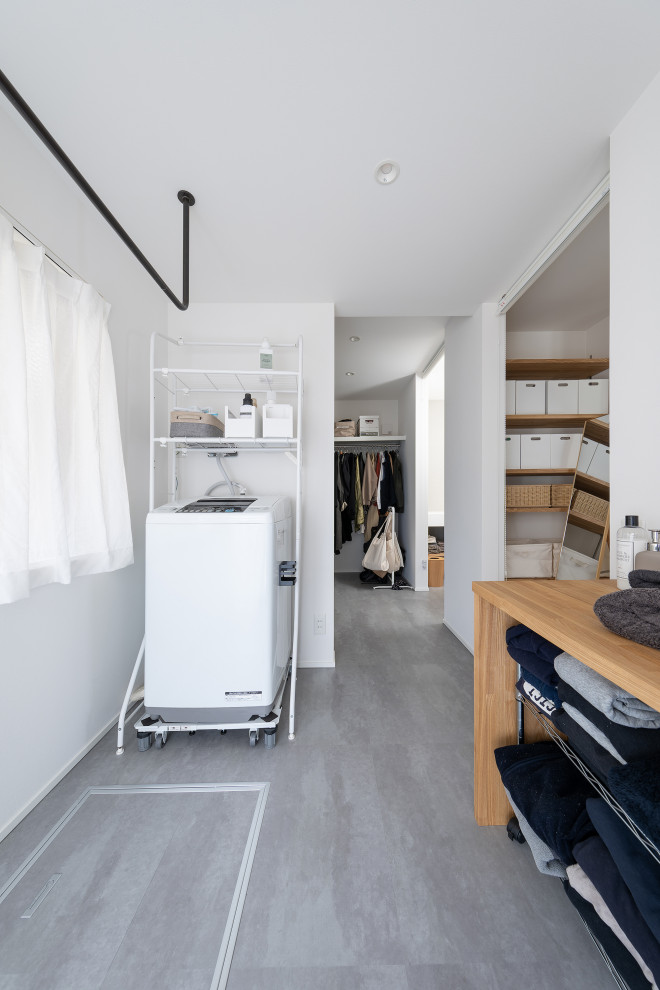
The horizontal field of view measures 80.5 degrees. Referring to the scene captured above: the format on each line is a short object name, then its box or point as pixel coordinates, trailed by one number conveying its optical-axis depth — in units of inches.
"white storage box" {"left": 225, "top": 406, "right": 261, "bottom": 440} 75.7
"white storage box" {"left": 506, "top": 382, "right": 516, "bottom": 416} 103.3
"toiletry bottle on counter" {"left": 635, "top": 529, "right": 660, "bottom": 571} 36.8
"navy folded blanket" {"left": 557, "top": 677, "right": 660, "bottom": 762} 26.6
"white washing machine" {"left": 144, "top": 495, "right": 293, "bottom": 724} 63.8
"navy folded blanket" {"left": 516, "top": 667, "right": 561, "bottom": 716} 38.5
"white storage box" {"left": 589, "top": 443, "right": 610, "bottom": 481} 94.5
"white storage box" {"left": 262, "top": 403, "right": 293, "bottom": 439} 79.0
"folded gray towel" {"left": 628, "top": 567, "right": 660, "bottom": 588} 32.5
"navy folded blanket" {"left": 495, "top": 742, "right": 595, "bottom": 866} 32.6
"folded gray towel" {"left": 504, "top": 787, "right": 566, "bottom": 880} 34.7
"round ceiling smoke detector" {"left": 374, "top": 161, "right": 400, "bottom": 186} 54.2
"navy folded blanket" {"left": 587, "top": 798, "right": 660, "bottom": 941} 24.3
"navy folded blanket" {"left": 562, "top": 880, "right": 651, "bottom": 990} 27.2
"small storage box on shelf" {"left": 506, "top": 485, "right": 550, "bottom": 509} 104.2
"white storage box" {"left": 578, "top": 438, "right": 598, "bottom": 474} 98.8
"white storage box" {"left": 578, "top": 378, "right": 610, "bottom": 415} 103.6
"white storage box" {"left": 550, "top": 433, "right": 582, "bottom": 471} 104.2
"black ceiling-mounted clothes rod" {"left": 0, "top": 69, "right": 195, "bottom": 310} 35.5
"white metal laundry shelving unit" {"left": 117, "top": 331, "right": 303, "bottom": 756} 64.7
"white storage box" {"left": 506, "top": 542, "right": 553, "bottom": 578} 104.4
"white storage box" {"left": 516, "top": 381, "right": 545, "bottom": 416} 103.3
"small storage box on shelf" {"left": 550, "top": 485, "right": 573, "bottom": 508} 104.1
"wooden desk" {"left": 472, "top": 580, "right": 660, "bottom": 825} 24.8
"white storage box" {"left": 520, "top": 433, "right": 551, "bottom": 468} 103.9
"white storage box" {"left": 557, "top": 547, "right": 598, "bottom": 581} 93.3
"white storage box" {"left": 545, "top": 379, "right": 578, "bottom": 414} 103.2
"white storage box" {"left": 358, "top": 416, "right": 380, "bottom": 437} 182.2
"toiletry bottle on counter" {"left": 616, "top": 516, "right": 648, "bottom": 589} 40.9
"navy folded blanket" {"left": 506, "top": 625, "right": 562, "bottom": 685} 38.2
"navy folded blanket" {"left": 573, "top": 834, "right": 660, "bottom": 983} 25.1
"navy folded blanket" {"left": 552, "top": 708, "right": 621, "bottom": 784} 30.1
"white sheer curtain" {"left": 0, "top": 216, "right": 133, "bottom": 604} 42.9
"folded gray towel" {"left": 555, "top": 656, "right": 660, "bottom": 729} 27.1
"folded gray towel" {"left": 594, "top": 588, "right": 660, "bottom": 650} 26.0
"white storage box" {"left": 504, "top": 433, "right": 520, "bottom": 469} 103.5
